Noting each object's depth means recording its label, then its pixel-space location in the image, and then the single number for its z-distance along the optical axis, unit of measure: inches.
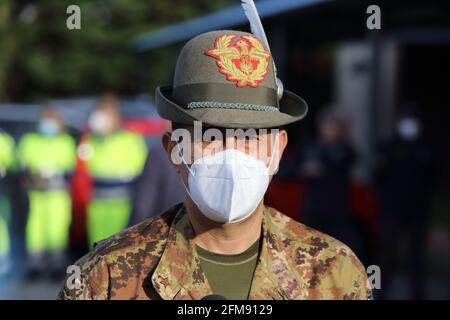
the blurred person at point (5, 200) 402.9
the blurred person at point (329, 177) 328.2
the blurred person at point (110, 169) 355.6
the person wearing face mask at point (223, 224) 98.3
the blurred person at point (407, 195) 347.3
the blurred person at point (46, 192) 410.3
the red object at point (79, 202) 420.5
